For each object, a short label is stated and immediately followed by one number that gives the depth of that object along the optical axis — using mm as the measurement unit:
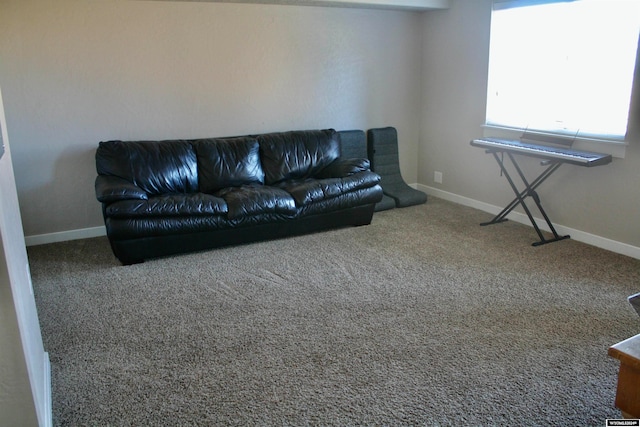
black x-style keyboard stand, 4059
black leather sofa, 3713
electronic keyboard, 3602
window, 3695
